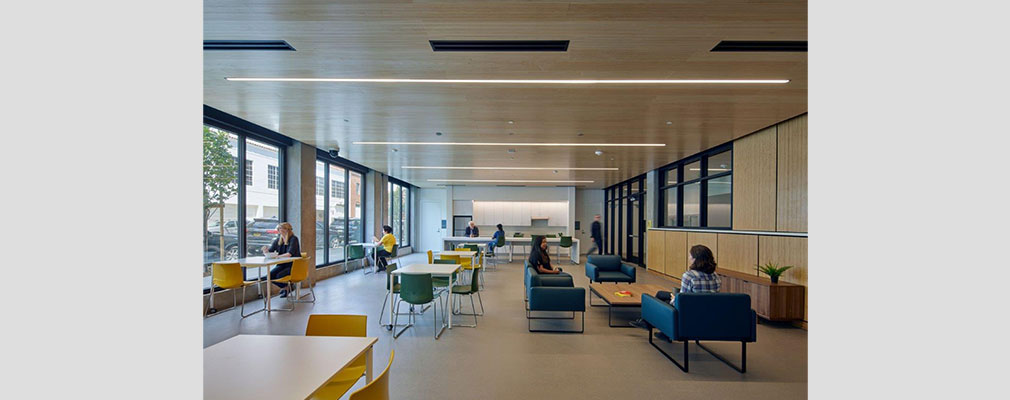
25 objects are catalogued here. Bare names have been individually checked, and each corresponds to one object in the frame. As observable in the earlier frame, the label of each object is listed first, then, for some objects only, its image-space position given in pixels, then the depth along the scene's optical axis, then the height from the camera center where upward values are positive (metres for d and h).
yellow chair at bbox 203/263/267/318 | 5.93 -1.11
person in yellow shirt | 10.38 -1.11
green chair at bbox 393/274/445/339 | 5.16 -1.13
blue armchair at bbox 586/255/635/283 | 7.52 -1.35
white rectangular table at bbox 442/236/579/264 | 13.62 -1.40
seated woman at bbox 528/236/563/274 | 7.02 -1.02
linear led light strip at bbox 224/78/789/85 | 4.28 +1.29
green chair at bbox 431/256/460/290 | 6.64 -1.37
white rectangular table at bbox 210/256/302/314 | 6.09 -0.96
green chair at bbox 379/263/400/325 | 5.51 -1.07
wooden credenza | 5.64 -1.42
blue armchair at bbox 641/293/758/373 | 4.02 -1.18
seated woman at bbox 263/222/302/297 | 7.17 -0.82
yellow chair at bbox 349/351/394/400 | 1.80 -0.87
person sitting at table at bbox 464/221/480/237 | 14.77 -1.11
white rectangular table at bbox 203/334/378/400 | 1.82 -0.86
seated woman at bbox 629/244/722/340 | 4.32 -0.80
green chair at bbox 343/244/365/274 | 10.44 -1.35
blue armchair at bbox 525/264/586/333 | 5.20 -1.27
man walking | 16.98 -1.44
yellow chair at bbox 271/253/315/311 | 6.74 -1.21
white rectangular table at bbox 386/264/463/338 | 5.60 -1.01
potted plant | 5.63 -1.00
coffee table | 5.22 -1.32
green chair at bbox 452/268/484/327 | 5.95 -1.32
